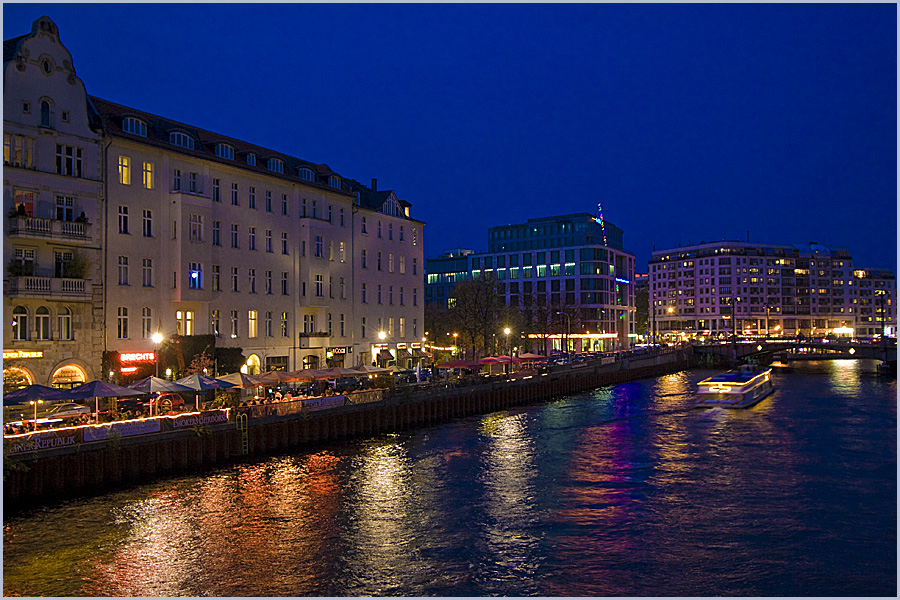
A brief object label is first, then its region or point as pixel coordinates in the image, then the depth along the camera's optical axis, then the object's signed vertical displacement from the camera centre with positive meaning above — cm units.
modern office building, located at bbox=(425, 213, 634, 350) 15262 +977
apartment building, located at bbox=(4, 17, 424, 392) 4581 +608
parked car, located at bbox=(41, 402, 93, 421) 3716 -444
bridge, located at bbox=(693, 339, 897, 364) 11027 -521
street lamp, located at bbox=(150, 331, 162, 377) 5102 -109
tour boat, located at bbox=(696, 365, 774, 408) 7077 -708
